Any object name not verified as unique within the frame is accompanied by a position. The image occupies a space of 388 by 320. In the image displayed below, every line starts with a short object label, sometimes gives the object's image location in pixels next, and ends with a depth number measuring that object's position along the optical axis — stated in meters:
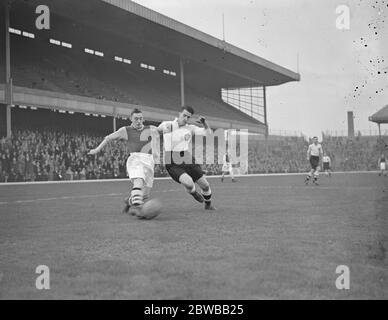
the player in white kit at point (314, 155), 22.95
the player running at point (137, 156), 9.80
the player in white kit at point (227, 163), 28.30
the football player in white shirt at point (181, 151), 10.61
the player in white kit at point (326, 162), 35.33
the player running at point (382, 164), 33.54
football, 8.82
